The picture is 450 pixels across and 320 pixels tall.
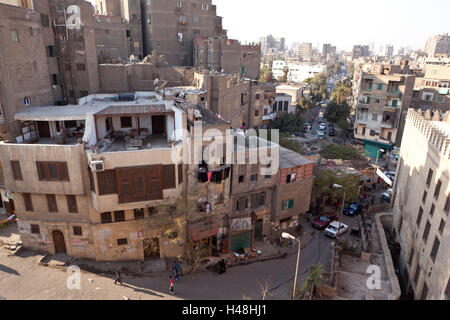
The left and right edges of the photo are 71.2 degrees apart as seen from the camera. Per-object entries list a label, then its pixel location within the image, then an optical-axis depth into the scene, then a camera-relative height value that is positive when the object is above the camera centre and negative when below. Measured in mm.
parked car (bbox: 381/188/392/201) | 37381 -15155
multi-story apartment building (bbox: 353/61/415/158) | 48344 -6618
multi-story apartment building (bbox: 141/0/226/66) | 51000 +5335
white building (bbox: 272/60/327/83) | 126562 -3697
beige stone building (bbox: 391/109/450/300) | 17344 -9332
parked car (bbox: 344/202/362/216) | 33250 -15007
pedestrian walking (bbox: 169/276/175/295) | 20344 -14104
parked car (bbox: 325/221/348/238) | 28458 -14730
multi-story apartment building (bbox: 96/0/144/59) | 50719 +6612
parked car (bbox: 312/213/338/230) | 30103 -14825
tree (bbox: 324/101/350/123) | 65125 -9942
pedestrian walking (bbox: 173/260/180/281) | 21688 -14187
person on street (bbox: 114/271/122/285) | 20625 -13891
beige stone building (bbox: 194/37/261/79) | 51938 +810
